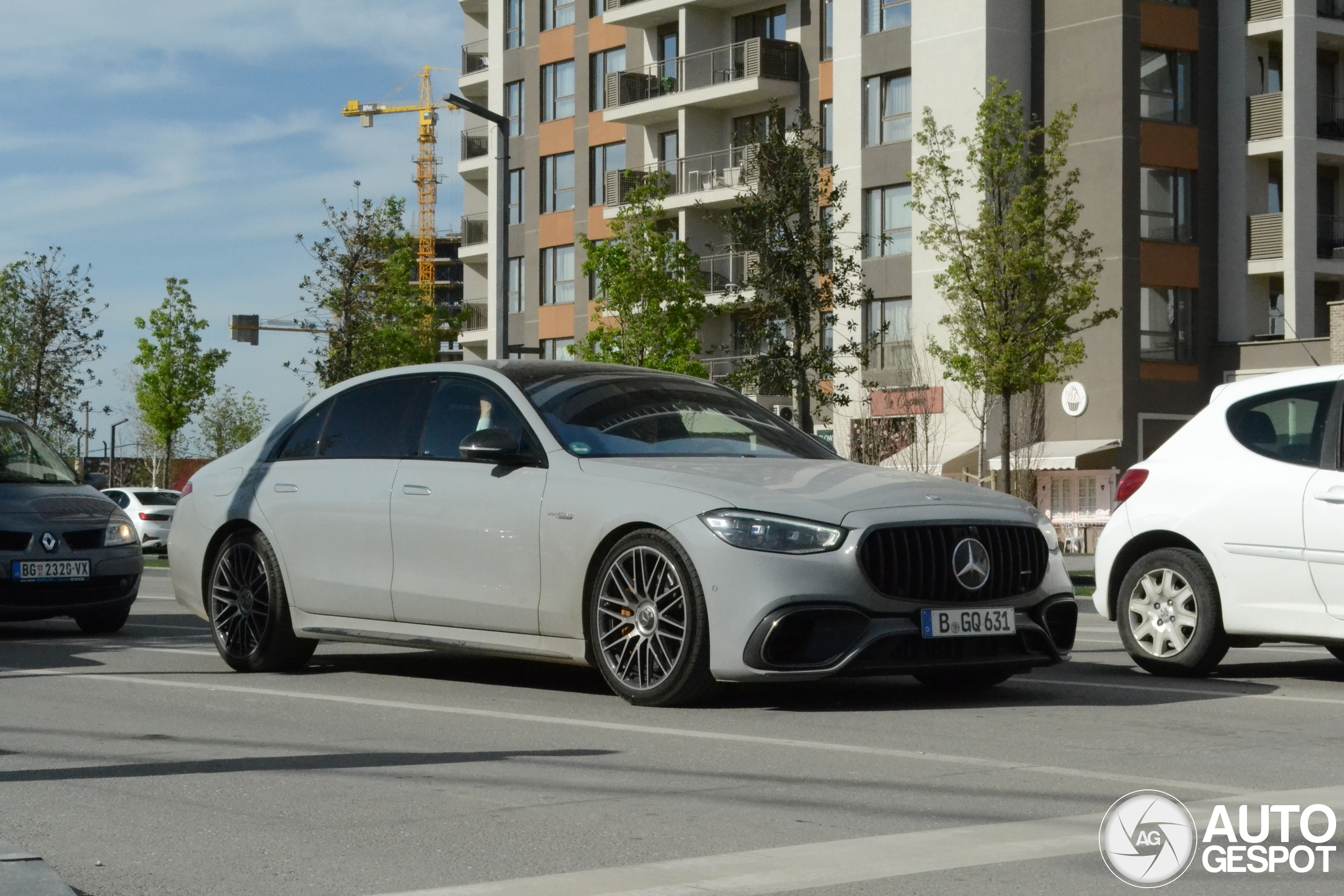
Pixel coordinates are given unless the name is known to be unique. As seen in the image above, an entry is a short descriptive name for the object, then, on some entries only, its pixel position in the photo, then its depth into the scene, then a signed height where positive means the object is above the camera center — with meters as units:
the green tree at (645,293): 43.47 +3.77
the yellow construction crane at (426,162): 136.50 +22.83
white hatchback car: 9.77 -0.39
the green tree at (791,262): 33.06 +3.40
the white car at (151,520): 45.53 -1.43
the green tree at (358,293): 49.50 +4.45
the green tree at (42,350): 58.41 +3.35
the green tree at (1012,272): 32.88 +3.23
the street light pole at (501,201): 27.58 +3.89
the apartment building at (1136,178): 45.06 +6.78
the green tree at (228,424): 109.94 +2.05
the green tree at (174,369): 60.84 +2.88
